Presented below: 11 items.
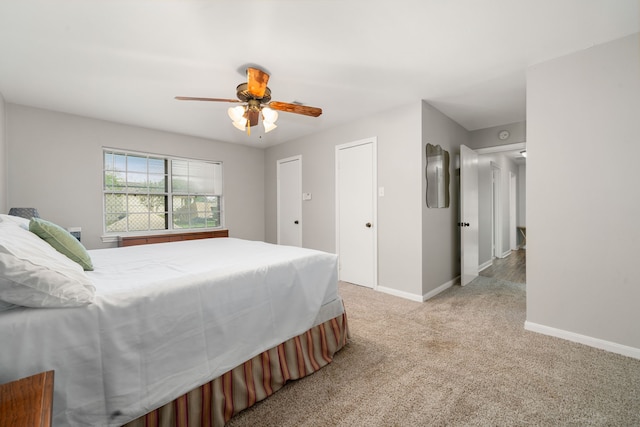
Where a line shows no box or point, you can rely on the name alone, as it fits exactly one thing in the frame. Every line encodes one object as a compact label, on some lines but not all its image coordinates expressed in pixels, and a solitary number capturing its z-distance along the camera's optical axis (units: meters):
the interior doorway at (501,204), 4.90
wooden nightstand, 0.65
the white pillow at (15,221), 1.65
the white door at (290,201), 4.78
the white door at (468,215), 3.76
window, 3.91
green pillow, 1.52
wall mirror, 3.36
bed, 1.01
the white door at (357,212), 3.69
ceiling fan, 2.33
